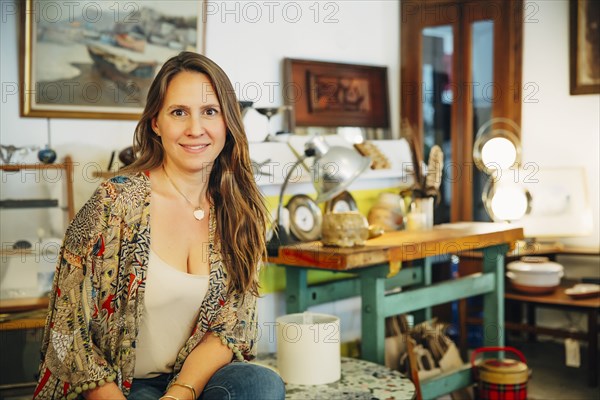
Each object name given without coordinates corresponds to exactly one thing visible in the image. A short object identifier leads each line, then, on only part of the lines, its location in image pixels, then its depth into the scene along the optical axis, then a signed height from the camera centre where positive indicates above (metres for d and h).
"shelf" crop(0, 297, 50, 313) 3.06 -0.43
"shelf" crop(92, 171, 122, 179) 3.18 +0.09
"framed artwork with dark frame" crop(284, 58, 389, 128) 3.93 +0.53
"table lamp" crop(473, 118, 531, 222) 4.57 +0.16
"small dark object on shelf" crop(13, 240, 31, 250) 3.15 -0.20
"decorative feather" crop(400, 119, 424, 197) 3.93 +0.20
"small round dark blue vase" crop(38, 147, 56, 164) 3.11 +0.16
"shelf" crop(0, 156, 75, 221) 3.13 -0.02
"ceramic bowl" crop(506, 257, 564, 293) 4.36 -0.47
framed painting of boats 3.11 +0.60
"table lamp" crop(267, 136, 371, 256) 3.12 +0.11
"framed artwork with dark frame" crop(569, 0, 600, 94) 4.59 +0.87
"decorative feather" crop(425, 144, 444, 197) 3.87 +0.10
